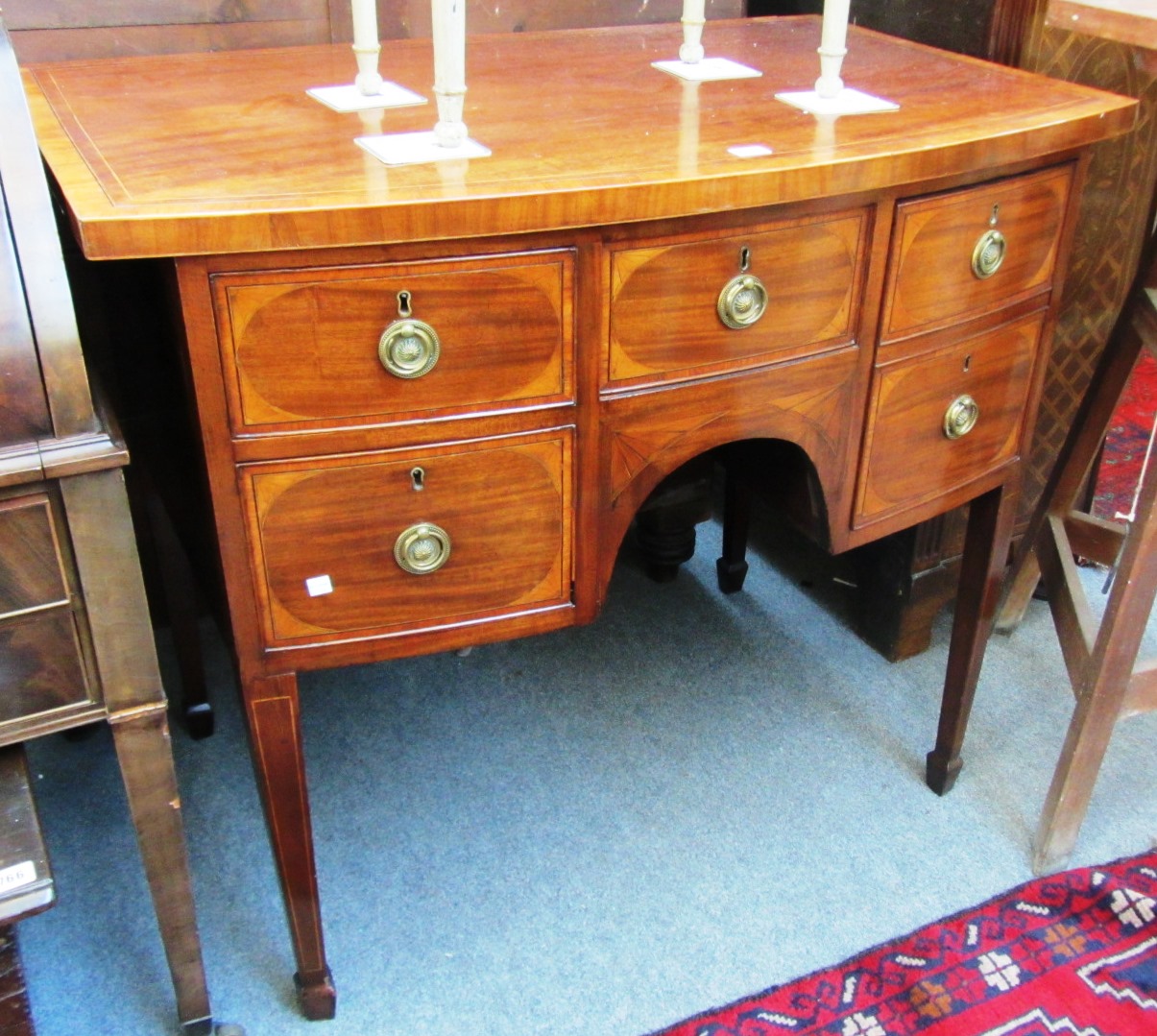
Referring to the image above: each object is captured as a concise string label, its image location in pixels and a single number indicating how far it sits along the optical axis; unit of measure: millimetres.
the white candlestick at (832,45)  1241
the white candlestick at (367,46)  1195
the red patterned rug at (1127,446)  2330
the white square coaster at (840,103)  1235
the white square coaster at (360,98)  1209
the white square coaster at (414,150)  1033
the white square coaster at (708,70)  1384
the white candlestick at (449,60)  1023
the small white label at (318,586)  1062
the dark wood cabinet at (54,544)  871
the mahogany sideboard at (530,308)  955
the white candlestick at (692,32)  1382
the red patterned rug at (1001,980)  1321
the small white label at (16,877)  953
